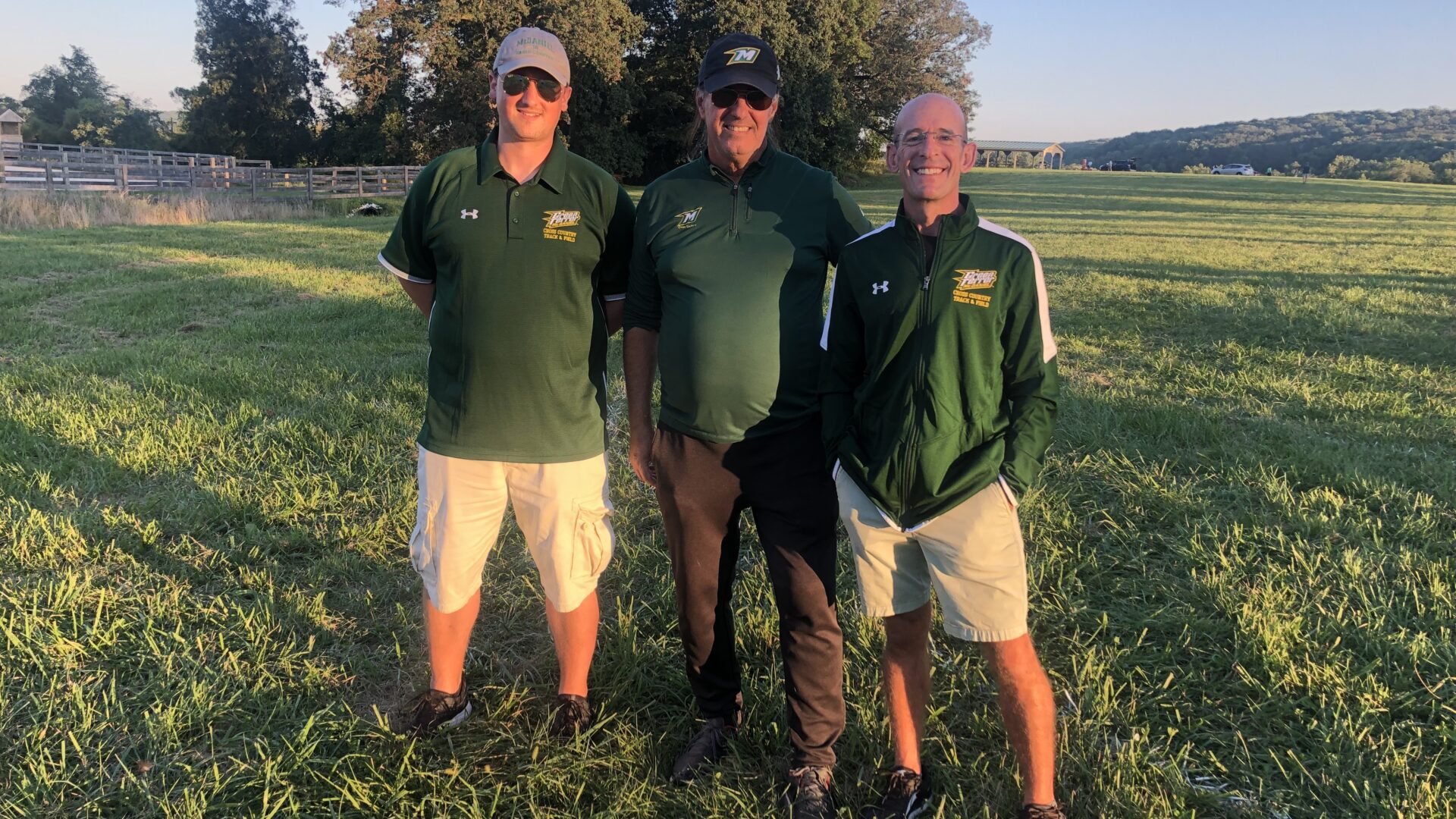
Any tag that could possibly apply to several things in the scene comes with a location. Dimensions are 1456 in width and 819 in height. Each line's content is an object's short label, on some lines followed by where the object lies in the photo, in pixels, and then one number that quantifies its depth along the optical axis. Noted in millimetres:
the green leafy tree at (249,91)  53500
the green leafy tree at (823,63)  42219
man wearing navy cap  2332
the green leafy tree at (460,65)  34031
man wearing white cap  2479
